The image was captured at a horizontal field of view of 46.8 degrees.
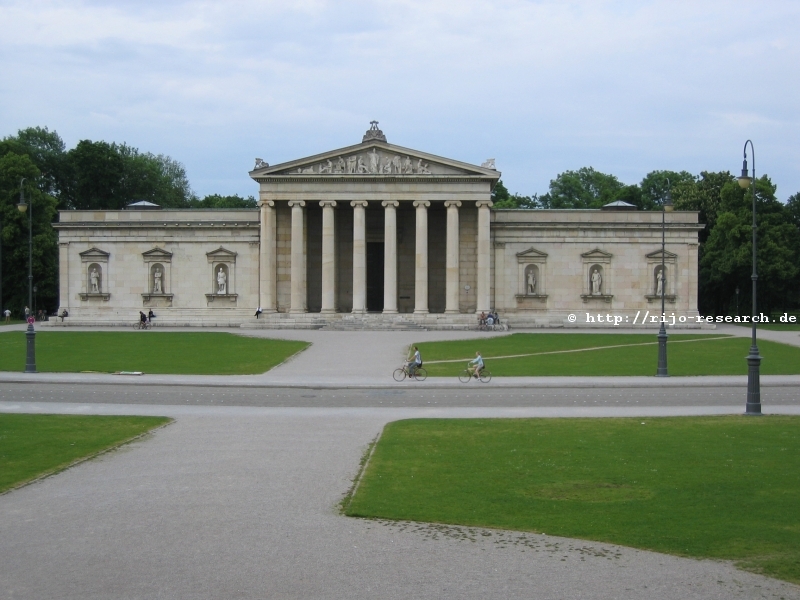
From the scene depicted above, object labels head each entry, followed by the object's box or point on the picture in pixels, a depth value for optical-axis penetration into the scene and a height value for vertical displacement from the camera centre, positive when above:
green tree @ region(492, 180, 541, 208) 169.25 +17.42
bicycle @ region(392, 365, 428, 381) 44.19 -4.02
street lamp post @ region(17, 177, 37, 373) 46.16 -3.20
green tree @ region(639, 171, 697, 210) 149.75 +17.74
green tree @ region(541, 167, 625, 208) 171.38 +19.66
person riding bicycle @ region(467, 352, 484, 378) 43.19 -3.53
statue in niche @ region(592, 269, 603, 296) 90.06 +0.94
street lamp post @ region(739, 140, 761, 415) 31.36 -3.19
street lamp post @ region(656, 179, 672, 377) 45.31 -3.26
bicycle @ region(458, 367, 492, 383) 43.55 -4.02
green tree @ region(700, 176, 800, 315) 103.62 +4.99
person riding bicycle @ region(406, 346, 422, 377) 44.00 -3.44
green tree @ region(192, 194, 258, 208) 165.25 +15.88
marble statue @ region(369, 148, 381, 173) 84.38 +11.74
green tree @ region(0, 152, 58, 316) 102.50 +5.90
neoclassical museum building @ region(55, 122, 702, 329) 88.69 +2.72
